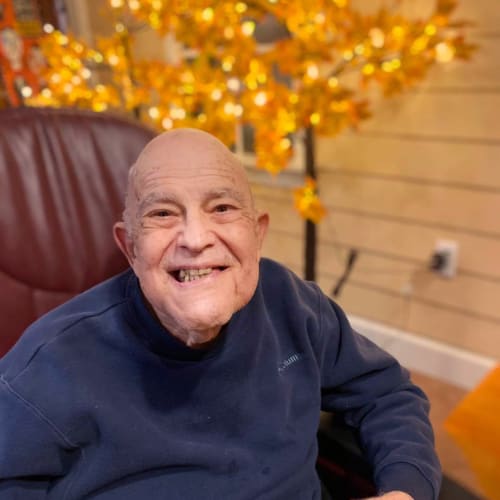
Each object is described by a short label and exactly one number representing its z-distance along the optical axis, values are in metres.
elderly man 0.66
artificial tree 1.51
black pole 1.76
